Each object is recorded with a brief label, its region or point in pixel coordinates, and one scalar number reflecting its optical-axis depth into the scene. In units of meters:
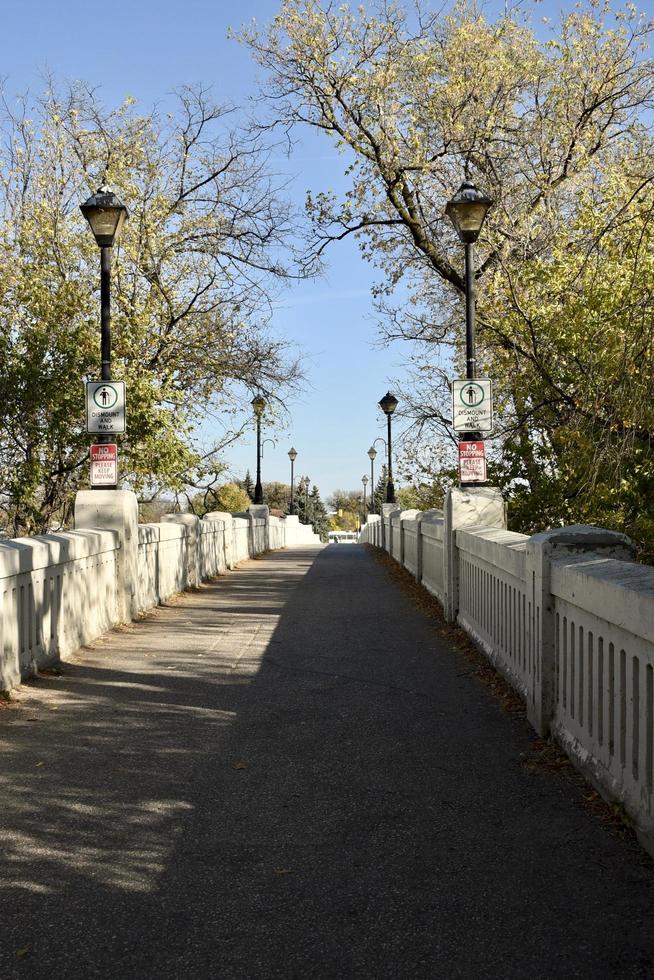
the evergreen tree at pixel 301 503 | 115.77
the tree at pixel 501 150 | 18.75
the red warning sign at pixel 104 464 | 13.66
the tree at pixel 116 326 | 21.16
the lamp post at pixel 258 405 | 25.83
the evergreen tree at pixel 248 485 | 100.01
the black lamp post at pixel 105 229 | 13.59
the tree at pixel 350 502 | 191.38
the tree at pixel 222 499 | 28.93
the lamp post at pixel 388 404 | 33.44
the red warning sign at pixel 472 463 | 13.75
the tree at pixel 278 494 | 137.25
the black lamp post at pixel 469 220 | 13.54
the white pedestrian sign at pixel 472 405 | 13.74
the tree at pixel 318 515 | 124.50
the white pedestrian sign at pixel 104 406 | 13.67
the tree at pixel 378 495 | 120.55
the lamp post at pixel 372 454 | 65.06
